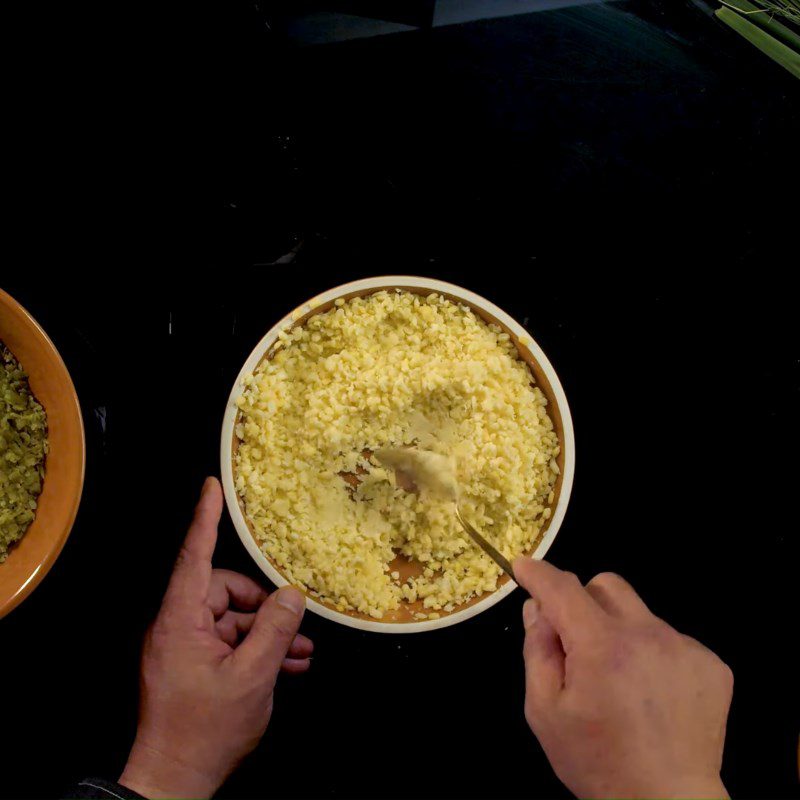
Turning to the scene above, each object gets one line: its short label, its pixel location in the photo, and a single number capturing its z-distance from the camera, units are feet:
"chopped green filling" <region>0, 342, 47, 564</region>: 3.07
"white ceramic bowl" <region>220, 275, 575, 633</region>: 3.29
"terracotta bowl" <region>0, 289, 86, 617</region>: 2.95
